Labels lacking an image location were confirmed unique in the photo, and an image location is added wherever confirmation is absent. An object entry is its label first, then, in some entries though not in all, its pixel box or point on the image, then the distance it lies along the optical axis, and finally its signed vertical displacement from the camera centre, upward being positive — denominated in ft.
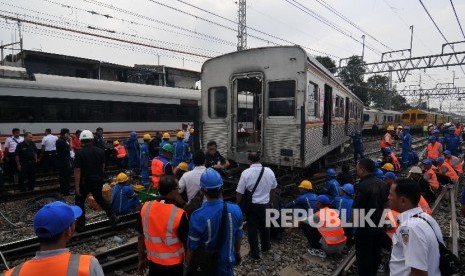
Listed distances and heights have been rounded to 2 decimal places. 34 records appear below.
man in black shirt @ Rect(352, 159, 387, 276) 13.34 -4.20
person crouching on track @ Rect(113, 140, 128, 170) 40.55 -4.96
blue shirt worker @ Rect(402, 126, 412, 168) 39.24 -4.07
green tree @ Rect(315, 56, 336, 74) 135.58 +22.66
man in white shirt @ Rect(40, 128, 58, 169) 33.50 -3.25
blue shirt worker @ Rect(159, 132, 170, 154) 29.58 -2.07
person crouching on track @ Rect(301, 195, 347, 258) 17.52 -6.31
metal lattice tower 73.79 +20.33
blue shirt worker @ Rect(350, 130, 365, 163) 47.29 -4.16
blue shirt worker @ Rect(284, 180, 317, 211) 19.99 -5.26
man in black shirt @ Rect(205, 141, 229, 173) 23.99 -3.15
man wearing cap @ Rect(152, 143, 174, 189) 21.35 -3.22
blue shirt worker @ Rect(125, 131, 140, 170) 35.63 -4.11
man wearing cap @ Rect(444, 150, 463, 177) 34.30 -4.93
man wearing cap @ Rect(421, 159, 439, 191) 29.68 -5.56
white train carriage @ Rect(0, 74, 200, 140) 35.40 +1.18
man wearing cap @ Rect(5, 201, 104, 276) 5.87 -2.59
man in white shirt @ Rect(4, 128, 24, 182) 31.78 -3.02
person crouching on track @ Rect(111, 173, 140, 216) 23.30 -6.13
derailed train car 24.44 +1.02
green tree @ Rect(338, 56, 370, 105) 133.69 +16.22
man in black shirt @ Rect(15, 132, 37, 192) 29.22 -4.11
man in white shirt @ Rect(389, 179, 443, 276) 7.70 -2.99
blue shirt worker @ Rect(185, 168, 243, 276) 9.86 -3.42
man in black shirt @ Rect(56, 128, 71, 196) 29.07 -4.35
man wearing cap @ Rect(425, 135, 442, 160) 37.81 -4.04
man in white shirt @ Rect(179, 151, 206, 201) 15.84 -3.31
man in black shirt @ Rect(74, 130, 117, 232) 19.77 -3.49
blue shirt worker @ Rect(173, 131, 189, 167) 29.02 -3.19
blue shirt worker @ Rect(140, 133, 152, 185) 30.68 -4.69
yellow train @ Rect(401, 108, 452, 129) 128.47 -1.35
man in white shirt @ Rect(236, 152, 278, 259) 16.97 -4.11
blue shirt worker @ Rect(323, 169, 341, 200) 21.17 -4.90
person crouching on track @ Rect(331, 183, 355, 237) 18.11 -5.16
